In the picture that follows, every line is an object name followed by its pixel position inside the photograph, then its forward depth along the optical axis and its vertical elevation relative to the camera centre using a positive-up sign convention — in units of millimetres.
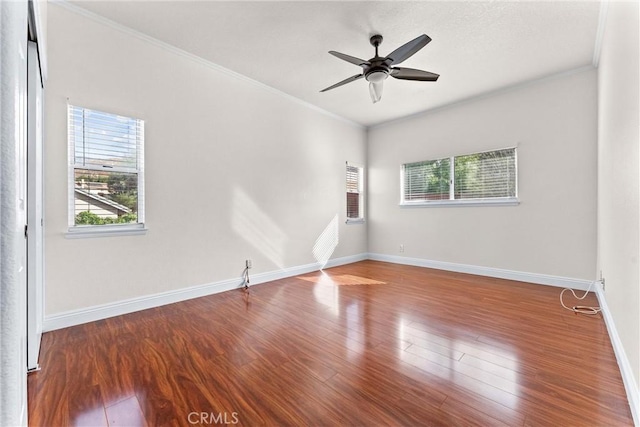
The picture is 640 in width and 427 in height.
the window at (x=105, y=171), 2592 +412
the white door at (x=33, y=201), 1746 +74
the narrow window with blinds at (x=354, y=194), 5770 +399
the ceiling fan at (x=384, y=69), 2604 +1489
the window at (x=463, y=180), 4266 +565
